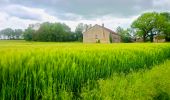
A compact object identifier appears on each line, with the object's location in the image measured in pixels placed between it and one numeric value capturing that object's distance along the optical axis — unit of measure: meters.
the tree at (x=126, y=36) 37.92
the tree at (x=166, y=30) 36.65
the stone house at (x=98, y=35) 32.69
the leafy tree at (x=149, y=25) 37.27
